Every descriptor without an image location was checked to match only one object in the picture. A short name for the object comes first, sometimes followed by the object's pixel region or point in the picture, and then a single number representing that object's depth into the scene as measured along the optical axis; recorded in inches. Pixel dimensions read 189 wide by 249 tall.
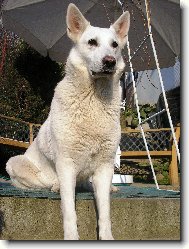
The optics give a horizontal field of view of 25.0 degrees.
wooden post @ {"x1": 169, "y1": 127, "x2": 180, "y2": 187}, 188.1
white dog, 85.5
